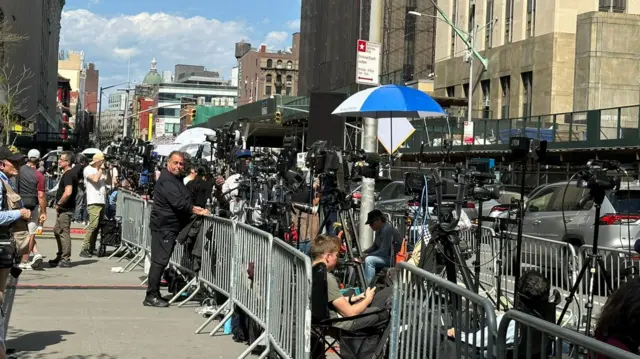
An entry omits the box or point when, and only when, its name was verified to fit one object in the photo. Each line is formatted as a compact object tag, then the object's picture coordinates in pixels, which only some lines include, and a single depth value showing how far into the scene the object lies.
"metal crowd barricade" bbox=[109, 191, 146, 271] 13.98
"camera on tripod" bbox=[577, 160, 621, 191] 7.56
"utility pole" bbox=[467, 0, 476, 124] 39.10
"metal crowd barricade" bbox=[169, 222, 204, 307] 10.49
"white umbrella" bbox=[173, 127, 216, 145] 24.23
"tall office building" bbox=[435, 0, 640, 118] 37.19
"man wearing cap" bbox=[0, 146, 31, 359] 6.92
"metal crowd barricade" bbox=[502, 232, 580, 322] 9.62
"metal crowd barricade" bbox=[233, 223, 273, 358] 7.37
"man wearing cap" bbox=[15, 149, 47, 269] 12.24
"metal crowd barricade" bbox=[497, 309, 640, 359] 3.01
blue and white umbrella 11.10
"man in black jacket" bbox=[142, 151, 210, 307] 10.32
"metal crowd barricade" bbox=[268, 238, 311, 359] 6.09
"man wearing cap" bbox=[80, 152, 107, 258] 14.84
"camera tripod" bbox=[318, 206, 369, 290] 9.30
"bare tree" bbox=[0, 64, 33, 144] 43.84
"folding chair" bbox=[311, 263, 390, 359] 6.32
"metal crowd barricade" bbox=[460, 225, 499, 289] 11.23
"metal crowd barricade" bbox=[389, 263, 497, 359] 4.04
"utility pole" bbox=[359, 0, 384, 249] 11.69
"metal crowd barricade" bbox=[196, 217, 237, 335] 8.88
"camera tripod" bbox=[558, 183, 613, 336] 7.34
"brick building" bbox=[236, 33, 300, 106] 144.75
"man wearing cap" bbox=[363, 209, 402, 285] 11.37
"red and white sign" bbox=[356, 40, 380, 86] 12.06
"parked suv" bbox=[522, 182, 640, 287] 12.79
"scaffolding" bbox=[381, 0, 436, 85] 50.84
